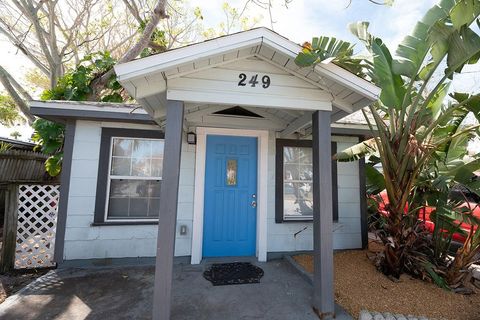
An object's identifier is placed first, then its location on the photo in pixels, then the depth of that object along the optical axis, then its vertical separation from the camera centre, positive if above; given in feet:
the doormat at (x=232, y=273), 12.14 -4.91
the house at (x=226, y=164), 9.47 +1.23
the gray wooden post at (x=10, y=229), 13.44 -2.88
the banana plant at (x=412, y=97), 9.35 +4.14
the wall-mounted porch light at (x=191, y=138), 14.98 +2.86
